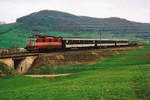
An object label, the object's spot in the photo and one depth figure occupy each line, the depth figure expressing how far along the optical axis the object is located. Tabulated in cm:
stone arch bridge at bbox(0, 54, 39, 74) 4052
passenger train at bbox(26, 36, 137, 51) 4822
